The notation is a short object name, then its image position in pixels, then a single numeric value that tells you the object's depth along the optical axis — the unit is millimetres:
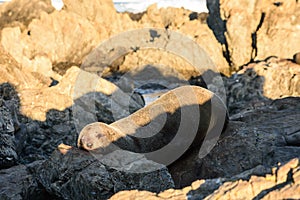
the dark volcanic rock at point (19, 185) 10979
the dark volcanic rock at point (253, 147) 10891
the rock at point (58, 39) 61187
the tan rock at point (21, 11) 67375
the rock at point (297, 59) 36872
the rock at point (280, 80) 33625
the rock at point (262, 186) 5246
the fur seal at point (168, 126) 12758
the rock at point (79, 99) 18625
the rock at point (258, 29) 48781
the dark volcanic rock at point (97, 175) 10242
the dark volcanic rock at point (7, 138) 13852
